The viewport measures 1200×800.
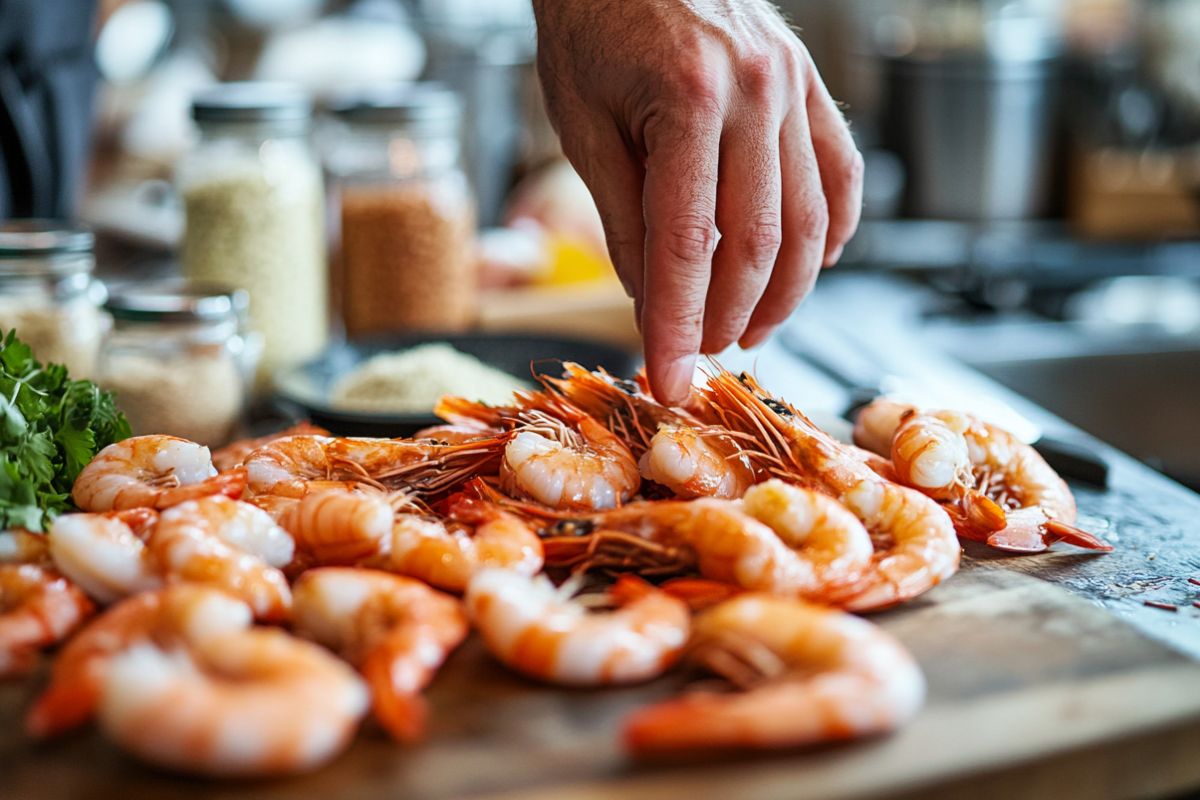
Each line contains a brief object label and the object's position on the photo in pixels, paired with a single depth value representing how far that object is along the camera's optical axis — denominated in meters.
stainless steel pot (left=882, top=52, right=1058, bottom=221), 1.25
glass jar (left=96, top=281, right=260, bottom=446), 0.71
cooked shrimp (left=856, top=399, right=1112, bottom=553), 0.61
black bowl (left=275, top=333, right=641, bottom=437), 0.70
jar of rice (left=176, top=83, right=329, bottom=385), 0.83
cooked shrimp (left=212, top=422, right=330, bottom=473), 0.65
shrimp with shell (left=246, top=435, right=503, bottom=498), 0.62
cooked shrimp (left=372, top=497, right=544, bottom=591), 0.56
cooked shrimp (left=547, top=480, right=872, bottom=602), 0.55
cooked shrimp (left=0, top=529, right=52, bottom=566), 0.56
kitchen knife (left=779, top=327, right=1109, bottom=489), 0.69
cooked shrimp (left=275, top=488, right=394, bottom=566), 0.56
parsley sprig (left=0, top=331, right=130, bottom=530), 0.58
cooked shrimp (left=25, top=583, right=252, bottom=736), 0.51
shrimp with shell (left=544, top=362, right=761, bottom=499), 0.60
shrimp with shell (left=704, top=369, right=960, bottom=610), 0.56
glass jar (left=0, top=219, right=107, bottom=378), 0.71
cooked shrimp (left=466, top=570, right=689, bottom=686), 0.52
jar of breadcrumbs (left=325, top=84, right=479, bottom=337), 0.88
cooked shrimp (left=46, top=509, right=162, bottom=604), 0.55
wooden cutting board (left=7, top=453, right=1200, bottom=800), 0.49
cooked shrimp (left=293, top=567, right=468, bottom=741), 0.52
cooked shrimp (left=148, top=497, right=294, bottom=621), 0.54
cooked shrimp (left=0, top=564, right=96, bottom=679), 0.53
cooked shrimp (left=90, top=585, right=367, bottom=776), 0.48
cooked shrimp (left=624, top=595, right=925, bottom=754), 0.49
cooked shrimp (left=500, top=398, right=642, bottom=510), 0.60
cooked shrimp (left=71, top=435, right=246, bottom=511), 0.59
